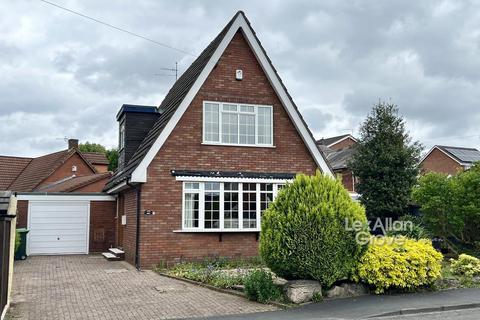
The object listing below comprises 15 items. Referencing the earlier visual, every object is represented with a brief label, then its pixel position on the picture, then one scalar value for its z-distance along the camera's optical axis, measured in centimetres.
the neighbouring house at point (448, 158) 4079
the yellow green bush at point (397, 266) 1101
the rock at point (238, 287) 1133
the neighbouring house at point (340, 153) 4075
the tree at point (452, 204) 1689
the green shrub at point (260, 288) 1030
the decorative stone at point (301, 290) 1025
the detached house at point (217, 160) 1553
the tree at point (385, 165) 2256
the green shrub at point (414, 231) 1631
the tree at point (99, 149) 6550
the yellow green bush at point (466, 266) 1299
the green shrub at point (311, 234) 1051
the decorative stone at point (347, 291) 1089
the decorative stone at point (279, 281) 1136
